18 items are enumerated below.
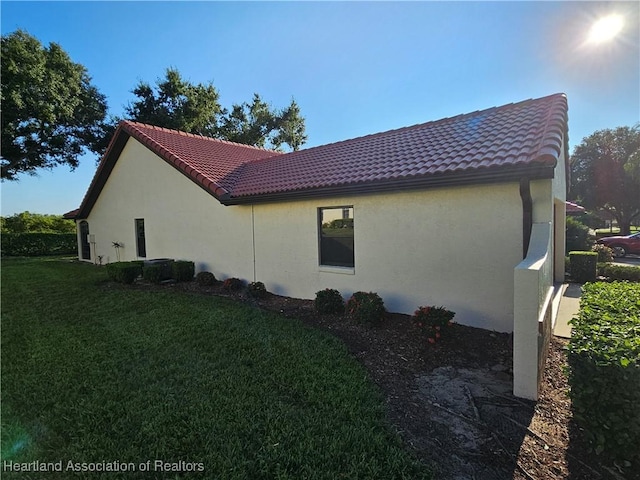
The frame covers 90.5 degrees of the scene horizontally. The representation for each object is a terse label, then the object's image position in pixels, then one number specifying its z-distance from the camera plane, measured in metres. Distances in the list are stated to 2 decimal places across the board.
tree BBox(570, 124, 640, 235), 28.02
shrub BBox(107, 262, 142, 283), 10.55
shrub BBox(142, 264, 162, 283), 10.53
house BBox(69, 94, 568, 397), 5.30
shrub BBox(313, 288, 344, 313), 6.85
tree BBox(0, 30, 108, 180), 18.00
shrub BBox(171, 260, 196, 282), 10.58
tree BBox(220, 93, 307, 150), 29.66
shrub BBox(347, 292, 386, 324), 6.01
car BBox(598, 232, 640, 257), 18.04
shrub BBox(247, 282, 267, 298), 8.55
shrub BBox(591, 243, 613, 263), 12.41
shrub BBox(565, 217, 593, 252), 14.27
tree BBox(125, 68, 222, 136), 24.75
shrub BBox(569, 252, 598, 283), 10.05
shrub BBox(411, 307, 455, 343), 5.01
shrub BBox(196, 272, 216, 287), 9.98
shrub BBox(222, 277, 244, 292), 9.32
